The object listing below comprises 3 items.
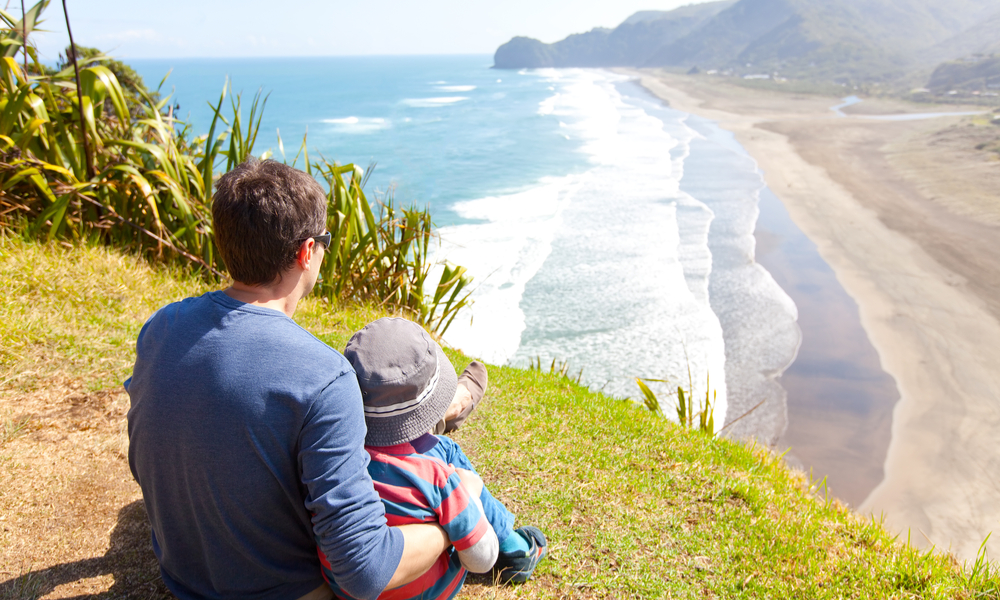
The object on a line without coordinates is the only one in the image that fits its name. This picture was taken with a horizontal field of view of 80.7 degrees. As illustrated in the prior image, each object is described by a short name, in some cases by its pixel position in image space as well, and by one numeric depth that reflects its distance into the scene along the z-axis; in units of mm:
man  1280
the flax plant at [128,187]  4281
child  1513
